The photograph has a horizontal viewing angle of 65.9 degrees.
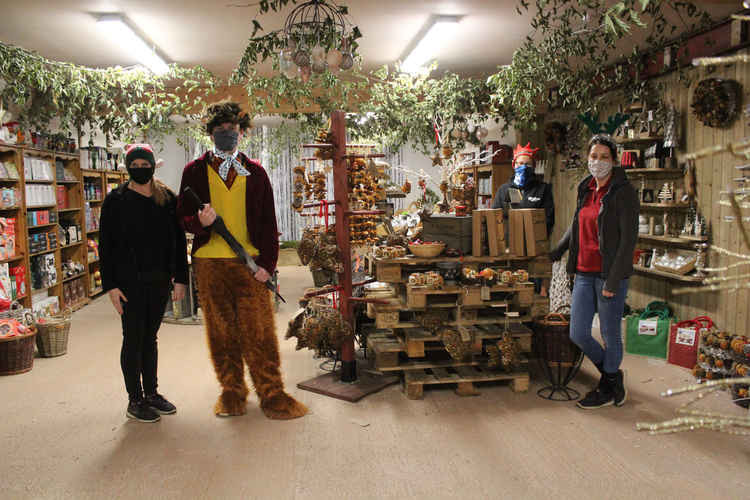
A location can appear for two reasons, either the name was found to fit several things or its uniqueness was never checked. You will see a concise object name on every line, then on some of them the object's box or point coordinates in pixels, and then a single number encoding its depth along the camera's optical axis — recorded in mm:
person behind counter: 5117
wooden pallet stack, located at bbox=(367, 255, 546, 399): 3770
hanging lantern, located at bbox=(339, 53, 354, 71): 3939
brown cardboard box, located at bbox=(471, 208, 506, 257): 3896
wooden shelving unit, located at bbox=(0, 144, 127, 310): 5598
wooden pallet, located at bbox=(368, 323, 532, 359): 3779
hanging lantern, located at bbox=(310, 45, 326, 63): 3932
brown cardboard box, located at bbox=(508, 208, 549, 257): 3904
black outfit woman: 3277
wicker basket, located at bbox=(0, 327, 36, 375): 4332
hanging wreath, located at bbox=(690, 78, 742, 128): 4422
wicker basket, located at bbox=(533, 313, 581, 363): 3662
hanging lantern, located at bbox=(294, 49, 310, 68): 3898
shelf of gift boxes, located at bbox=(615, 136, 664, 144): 5306
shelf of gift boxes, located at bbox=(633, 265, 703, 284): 4703
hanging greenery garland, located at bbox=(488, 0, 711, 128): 4086
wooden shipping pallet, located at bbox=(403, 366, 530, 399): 3721
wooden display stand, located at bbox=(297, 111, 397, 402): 3877
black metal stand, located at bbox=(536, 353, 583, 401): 3711
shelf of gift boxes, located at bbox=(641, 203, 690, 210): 5062
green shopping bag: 4566
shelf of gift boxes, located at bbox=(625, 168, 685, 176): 5168
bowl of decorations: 3857
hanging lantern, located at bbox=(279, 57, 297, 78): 3938
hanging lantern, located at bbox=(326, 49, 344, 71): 3904
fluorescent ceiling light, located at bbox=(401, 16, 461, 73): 4855
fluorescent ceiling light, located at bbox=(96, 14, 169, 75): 4656
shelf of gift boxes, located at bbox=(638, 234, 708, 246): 4758
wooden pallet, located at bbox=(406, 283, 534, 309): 3744
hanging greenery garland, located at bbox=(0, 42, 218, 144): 4766
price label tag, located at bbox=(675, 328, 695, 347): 4305
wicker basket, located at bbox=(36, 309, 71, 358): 4777
